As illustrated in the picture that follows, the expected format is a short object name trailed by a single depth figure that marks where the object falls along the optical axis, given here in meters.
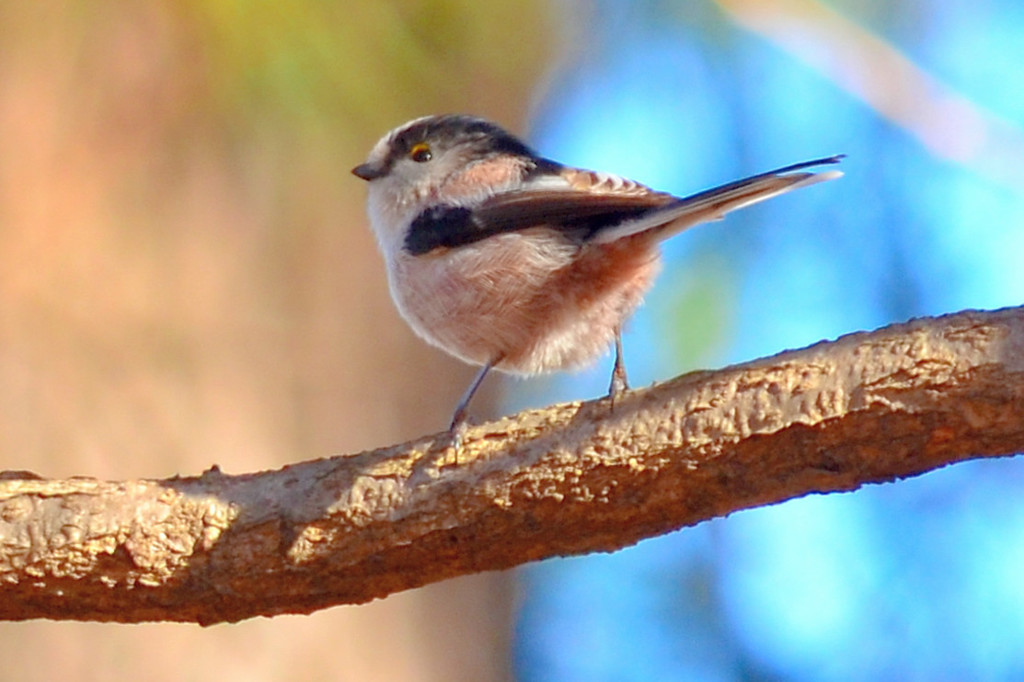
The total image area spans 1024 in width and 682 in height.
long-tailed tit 5.82
